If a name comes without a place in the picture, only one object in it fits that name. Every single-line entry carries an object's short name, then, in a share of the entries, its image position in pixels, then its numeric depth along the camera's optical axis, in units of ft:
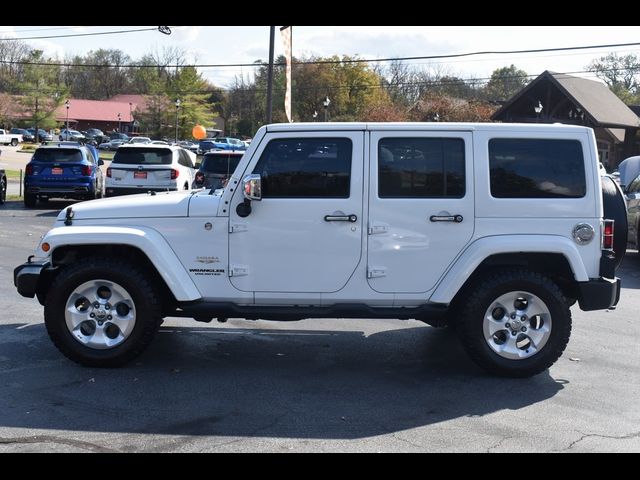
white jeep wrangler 19.94
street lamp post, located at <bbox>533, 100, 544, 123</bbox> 134.69
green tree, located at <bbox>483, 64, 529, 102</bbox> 270.05
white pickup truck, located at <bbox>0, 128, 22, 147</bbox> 219.61
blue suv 62.54
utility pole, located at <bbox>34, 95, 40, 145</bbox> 238.85
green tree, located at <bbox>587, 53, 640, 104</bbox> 229.02
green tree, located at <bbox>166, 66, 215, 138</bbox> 234.58
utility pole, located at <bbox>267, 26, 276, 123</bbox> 91.22
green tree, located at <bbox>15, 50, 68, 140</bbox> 230.07
